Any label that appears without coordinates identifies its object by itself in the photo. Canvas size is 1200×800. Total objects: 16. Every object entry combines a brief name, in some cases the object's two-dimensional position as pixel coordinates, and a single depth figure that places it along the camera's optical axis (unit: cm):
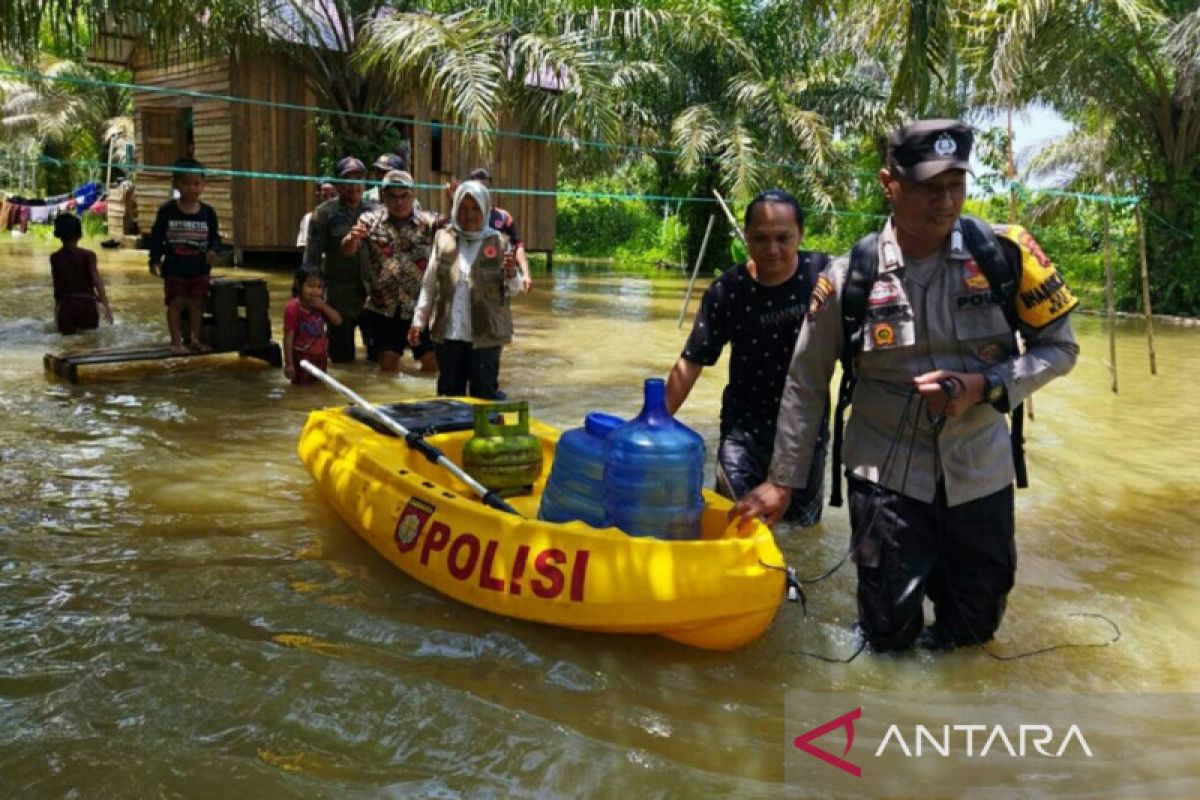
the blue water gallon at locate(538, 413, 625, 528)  409
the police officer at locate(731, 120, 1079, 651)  307
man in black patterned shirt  438
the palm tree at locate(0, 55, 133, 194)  2880
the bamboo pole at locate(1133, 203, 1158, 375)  945
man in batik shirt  849
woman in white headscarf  634
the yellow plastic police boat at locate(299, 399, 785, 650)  357
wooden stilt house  1684
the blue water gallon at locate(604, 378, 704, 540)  376
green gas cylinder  474
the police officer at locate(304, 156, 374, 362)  891
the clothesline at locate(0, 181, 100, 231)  2789
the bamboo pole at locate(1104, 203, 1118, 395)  890
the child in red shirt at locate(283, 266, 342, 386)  822
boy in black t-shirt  870
